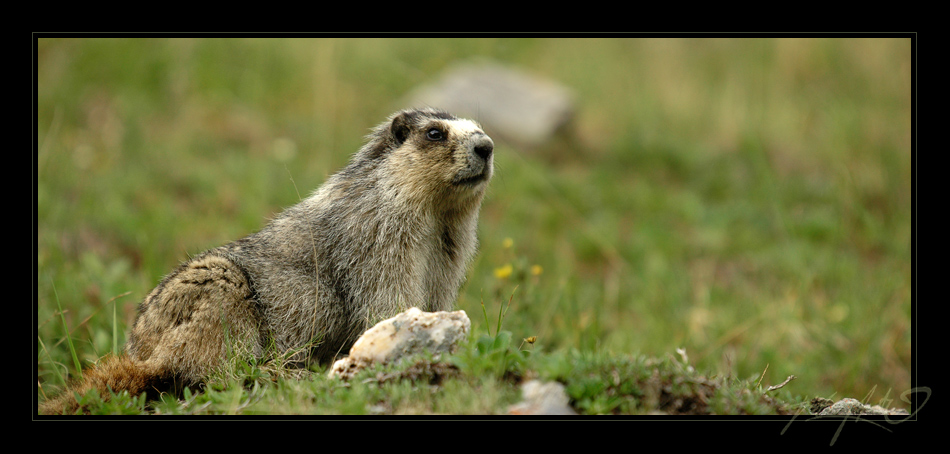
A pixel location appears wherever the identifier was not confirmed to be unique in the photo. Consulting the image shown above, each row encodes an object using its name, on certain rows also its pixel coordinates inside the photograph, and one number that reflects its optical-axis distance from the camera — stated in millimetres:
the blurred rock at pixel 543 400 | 7520
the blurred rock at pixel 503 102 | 27844
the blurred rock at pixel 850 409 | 9008
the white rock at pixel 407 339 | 8703
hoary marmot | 10023
